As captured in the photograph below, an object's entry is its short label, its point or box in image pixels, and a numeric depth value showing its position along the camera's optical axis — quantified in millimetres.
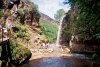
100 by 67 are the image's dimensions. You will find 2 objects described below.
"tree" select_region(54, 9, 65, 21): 47262
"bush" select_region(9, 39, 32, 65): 8547
